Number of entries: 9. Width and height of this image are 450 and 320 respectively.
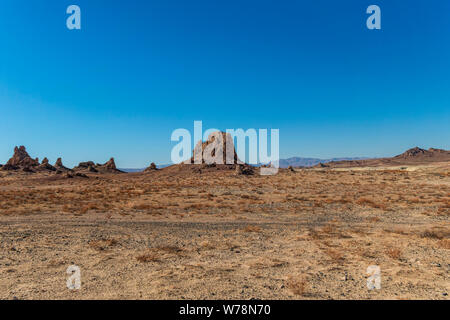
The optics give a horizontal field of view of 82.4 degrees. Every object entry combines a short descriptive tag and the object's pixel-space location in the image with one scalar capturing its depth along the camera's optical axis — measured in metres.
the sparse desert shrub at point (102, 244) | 10.27
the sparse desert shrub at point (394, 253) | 8.78
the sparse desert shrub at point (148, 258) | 8.61
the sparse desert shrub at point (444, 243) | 9.79
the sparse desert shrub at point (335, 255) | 8.56
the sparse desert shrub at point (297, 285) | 6.23
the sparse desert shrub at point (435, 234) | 11.27
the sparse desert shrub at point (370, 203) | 19.62
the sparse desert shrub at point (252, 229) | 13.15
